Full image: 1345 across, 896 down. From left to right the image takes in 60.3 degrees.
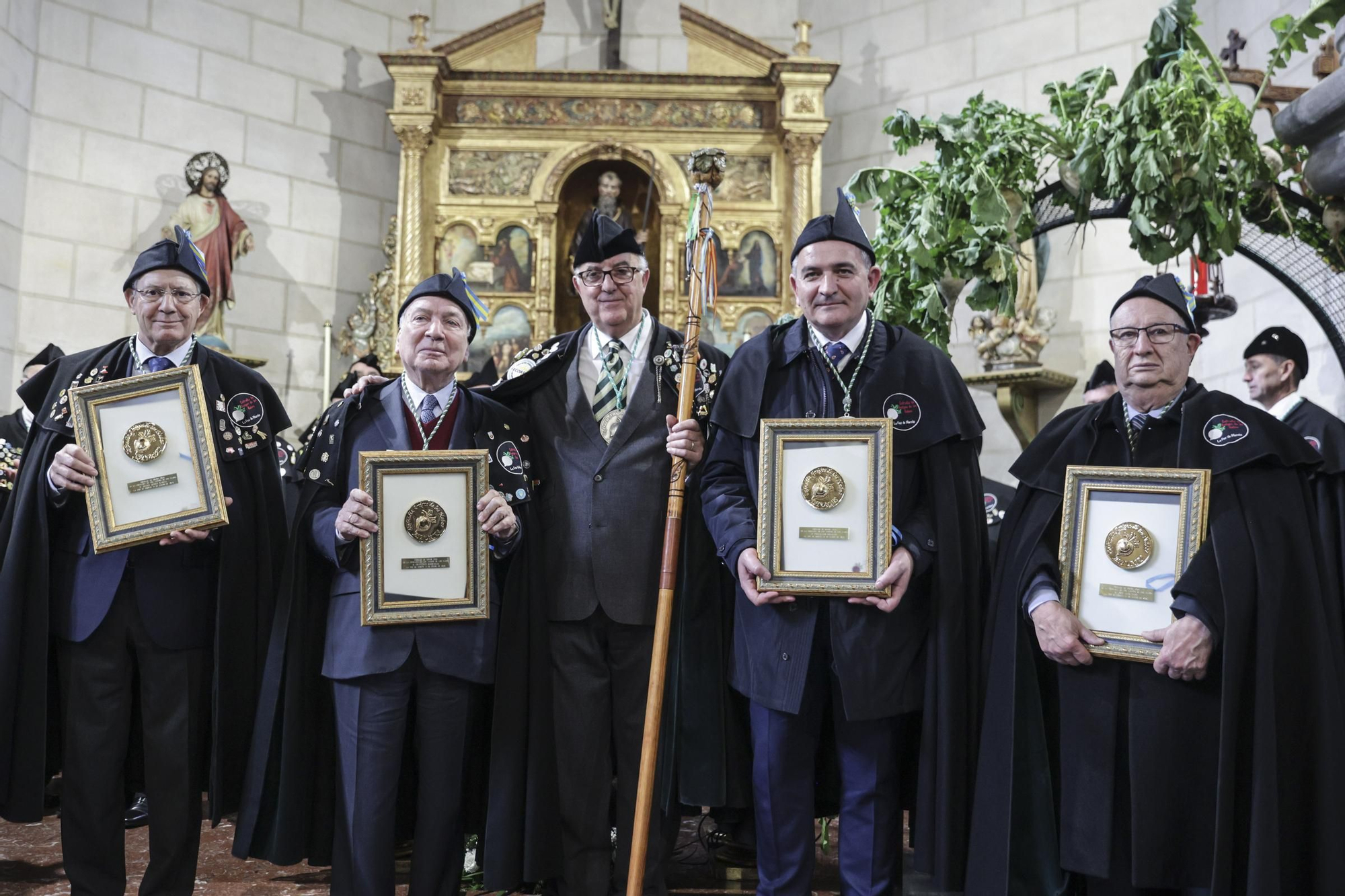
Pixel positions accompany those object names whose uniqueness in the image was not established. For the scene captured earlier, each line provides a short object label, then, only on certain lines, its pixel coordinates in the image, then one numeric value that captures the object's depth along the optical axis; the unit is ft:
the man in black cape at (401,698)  10.23
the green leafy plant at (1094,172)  12.25
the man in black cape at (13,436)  14.30
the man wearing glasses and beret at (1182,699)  9.01
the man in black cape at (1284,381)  14.30
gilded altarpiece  28.71
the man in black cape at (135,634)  10.46
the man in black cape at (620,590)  10.80
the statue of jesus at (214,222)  27.45
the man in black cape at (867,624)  9.63
